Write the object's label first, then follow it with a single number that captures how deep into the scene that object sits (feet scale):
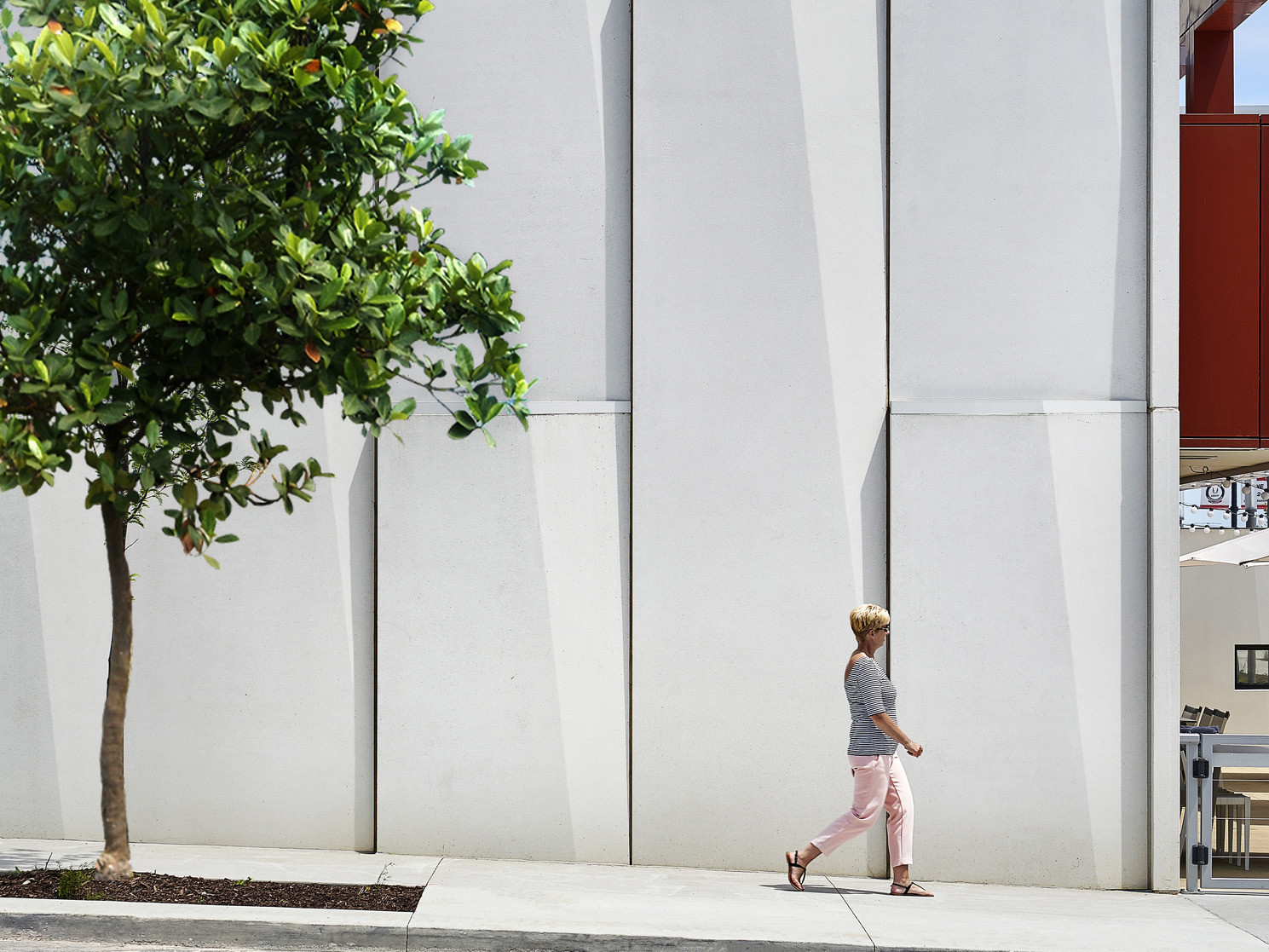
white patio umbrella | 50.85
